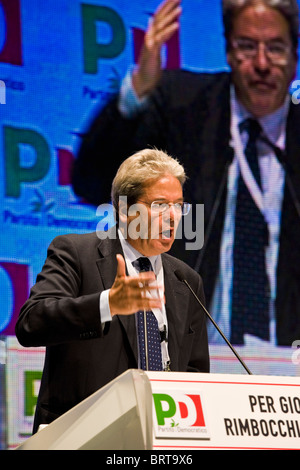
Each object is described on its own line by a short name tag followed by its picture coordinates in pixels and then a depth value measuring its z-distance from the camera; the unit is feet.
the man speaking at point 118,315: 13.42
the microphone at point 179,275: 15.03
